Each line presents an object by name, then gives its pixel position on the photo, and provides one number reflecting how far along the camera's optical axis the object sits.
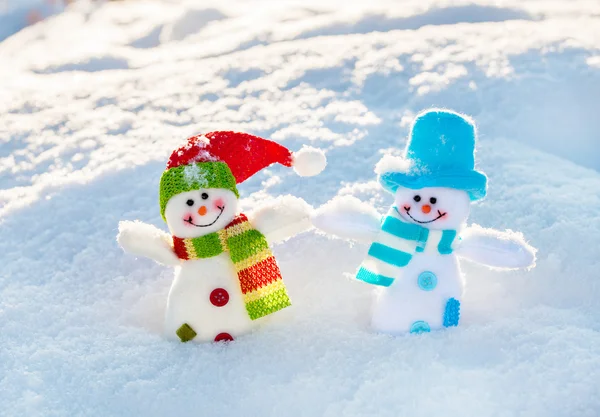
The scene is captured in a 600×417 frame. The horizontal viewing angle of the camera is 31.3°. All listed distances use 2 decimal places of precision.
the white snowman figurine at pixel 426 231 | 0.71
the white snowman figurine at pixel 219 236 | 0.72
